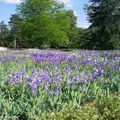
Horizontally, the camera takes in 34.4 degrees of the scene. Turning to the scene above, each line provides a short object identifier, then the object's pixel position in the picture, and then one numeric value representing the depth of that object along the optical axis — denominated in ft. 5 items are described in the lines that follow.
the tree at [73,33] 132.83
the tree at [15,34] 151.54
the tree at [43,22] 88.29
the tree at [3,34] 156.18
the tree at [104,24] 76.50
